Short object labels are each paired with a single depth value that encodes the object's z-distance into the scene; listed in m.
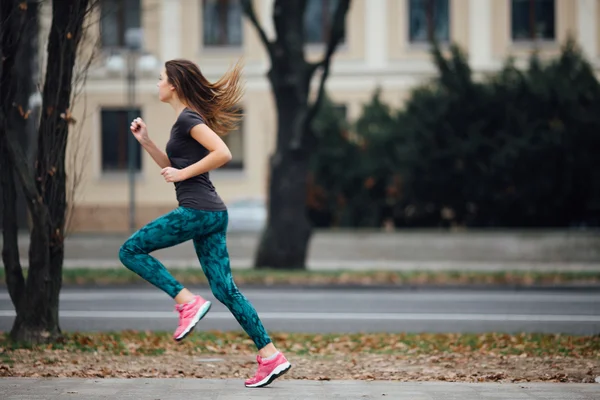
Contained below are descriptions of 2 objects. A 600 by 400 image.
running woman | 9.86
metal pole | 42.59
